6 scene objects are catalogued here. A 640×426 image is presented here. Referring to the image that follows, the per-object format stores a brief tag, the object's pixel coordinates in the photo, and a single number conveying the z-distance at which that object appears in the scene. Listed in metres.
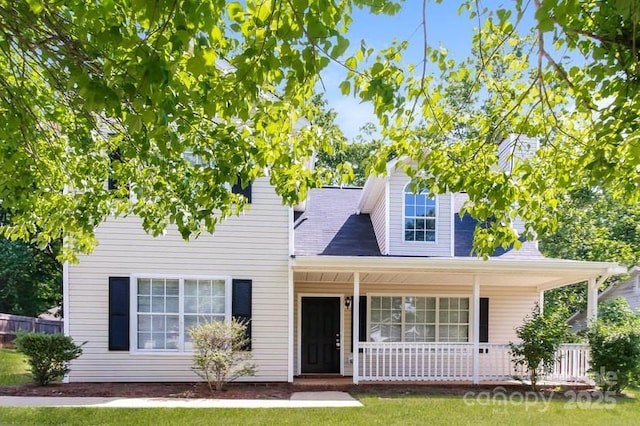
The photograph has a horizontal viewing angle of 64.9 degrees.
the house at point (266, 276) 9.91
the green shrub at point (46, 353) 9.02
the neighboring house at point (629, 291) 18.83
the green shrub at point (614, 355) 9.52
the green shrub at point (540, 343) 9.62
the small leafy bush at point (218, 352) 8.98
